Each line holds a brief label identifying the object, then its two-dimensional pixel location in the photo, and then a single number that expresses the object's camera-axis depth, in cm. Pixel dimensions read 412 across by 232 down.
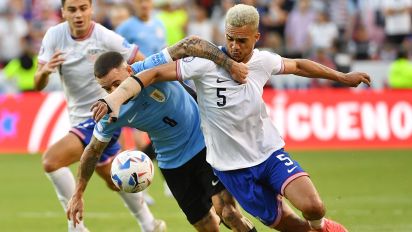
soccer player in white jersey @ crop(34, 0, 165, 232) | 2100
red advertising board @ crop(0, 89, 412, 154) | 3816
